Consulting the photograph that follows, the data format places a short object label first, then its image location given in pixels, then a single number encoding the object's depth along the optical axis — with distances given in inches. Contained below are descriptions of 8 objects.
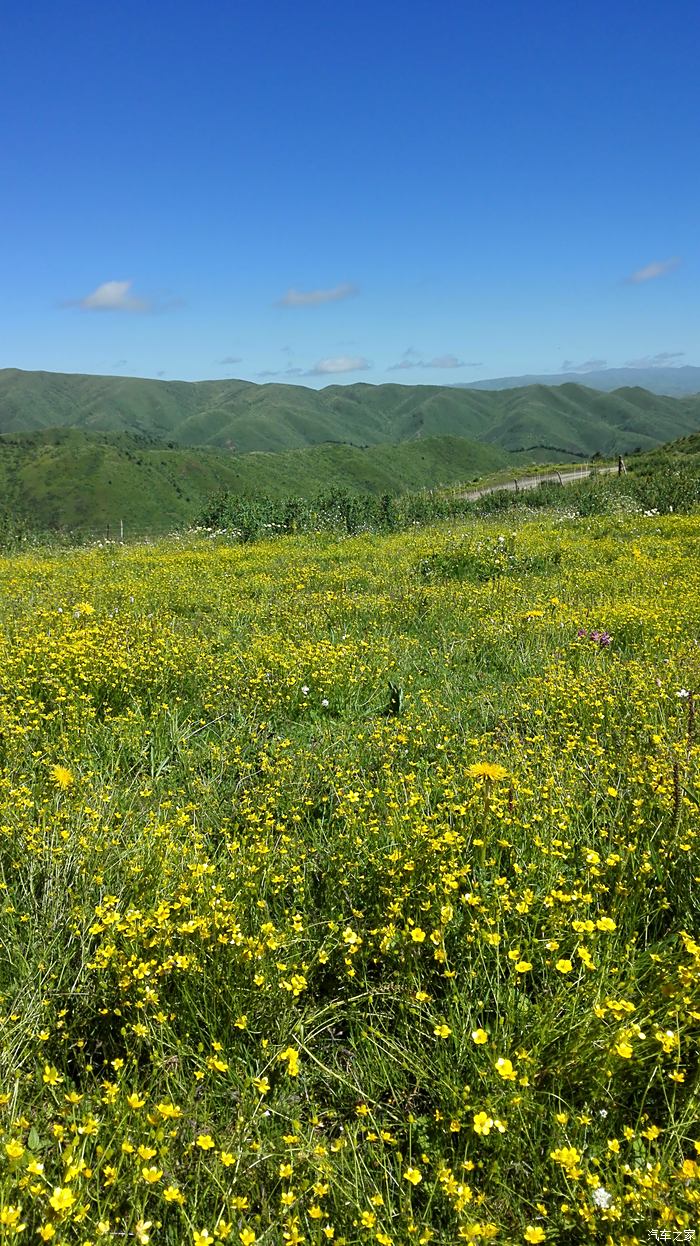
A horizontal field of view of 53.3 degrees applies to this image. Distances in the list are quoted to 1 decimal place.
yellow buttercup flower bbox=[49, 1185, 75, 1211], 75.8
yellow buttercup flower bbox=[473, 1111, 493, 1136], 84.5
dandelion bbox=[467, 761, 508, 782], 146.0
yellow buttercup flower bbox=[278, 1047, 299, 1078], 93.0
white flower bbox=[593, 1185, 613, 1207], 79.4
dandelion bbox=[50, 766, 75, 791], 162.2
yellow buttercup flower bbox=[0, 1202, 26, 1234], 72.4
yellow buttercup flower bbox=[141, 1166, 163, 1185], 80.7
